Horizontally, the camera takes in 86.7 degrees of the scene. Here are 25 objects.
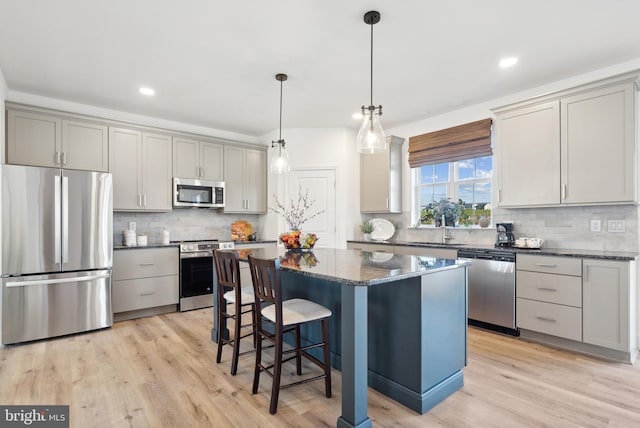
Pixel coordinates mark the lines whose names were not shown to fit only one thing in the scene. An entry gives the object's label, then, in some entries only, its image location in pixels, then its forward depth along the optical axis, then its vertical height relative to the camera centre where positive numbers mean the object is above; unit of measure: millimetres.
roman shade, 4066 +890
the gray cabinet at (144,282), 4030 -861
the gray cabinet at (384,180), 4852 +482
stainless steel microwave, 4703 +277
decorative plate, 5031 -255
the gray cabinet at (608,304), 2729 -756
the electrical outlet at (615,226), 3135 -122
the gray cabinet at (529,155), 3312 +590
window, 4199 +323
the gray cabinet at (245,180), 5254 +520
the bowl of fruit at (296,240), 3197 -263
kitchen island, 1819 -714
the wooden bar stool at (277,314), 2061 -659
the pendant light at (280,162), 3312 +496
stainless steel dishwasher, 3355 -778
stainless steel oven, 4457 -837
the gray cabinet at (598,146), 2885 +604
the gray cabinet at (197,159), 4754 +770
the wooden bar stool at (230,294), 2537 -675
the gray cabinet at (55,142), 3611 +796
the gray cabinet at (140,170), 4242 +553
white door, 5160 +252
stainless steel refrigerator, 3232 -403
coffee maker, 3734 -249
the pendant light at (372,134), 2455 +572
